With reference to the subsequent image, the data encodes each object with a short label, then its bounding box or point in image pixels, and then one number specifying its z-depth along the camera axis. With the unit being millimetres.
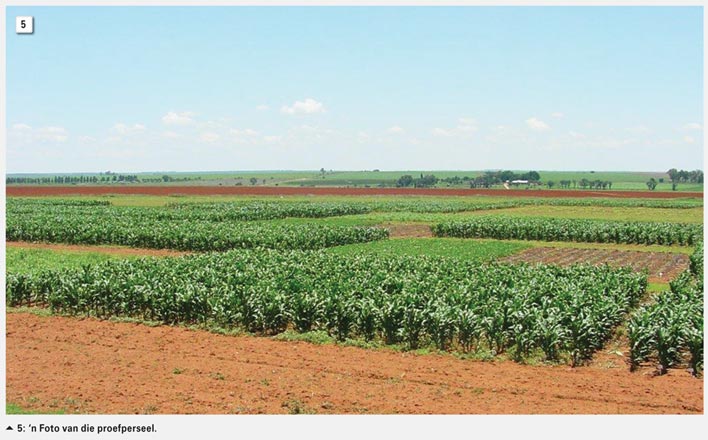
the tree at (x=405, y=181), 187775
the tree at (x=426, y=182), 188625
